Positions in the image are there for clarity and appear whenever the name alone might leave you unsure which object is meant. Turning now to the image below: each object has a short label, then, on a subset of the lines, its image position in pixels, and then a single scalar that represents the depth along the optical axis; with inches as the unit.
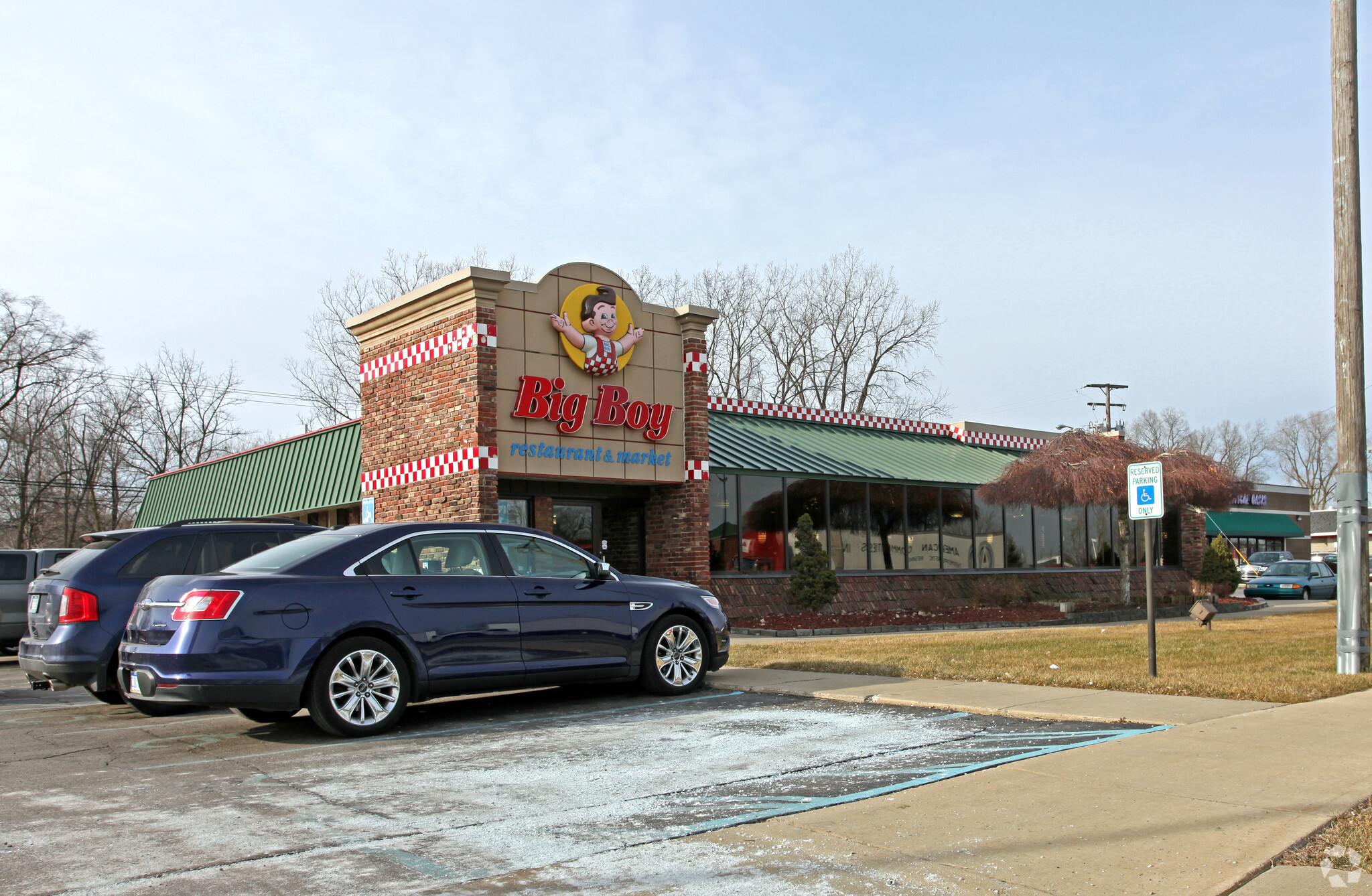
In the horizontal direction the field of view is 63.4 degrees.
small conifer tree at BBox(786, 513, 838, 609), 838.5
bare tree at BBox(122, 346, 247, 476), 2062.0
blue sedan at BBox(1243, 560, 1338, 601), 1366.9
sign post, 415.5
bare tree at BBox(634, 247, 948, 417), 1862.7
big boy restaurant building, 711.1
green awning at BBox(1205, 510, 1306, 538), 2443.4
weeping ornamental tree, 949.8
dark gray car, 665.6
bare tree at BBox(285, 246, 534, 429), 1729.8
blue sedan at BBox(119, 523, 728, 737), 307.4
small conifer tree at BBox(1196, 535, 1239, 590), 1222.3
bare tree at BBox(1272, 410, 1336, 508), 3223.4
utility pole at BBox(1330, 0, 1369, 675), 454.0
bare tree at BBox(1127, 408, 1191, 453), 3120.1
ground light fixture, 659.4
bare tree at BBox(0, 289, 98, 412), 1780.3
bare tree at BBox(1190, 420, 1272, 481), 3149.6
